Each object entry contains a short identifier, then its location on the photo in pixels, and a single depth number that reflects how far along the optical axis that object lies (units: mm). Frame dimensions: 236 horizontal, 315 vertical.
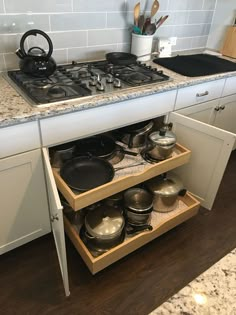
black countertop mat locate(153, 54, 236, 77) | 1717
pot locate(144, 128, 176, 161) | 1444
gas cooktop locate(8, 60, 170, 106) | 1247
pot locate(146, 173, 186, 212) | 1549
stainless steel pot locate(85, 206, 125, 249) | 1317
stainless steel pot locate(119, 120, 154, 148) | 1632
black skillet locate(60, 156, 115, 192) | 1286
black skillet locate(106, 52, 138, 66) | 1672
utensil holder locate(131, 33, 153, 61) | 1788
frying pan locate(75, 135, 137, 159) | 1522
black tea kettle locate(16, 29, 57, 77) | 1311
